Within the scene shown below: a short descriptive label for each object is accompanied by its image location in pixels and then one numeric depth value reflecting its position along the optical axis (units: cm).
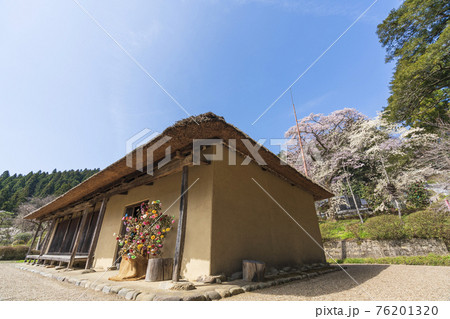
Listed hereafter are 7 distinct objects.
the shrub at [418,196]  1136
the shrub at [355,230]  997
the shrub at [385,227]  842
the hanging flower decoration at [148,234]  395
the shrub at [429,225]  748
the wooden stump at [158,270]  342
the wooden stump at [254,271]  325
